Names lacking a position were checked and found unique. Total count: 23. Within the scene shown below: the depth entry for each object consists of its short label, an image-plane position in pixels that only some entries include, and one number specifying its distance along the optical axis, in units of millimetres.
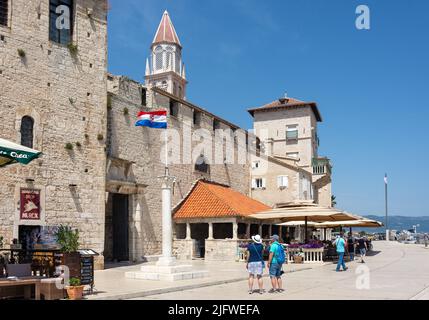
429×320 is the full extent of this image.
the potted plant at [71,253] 12039
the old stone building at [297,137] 48269
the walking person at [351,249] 27170
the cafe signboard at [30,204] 17766
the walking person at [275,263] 13352
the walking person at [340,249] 19750
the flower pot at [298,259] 24797
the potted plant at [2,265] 12117
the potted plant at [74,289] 11500
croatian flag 17859
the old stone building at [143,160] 24469
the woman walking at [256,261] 13305
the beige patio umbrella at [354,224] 30098
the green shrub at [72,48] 20033
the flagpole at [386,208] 61422
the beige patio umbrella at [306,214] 24250
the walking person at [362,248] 25247
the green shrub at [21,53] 18172
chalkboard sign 12305
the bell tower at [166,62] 68750
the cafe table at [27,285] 10758
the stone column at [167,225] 16875
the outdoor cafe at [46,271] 11082
